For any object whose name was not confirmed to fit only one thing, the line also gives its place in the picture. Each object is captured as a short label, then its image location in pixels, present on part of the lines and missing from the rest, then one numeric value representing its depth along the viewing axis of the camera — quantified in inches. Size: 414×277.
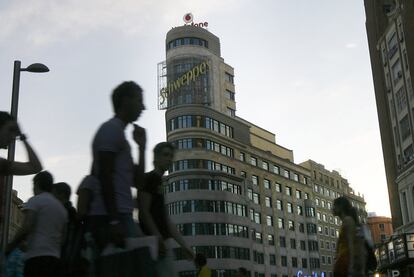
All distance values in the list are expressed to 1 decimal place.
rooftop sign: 3250.5
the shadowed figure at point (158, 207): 187.9
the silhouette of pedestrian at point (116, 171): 148.2
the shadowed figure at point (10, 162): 180.1
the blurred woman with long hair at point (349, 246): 270.2
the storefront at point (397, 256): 1571.1
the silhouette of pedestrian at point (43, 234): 170.6
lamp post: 479.2
